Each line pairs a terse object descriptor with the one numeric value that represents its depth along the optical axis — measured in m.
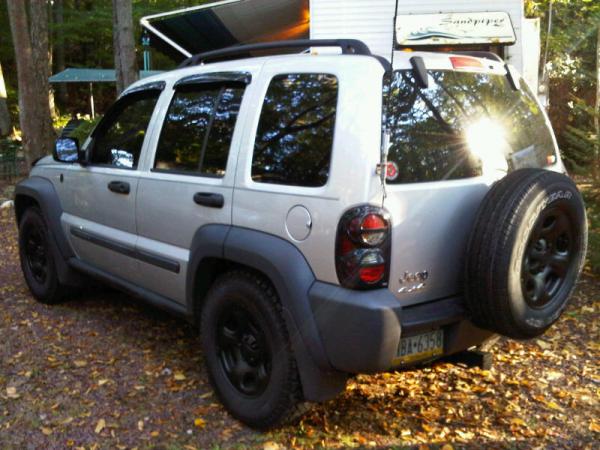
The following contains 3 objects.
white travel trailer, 11.09
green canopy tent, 26.90
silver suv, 2.87
